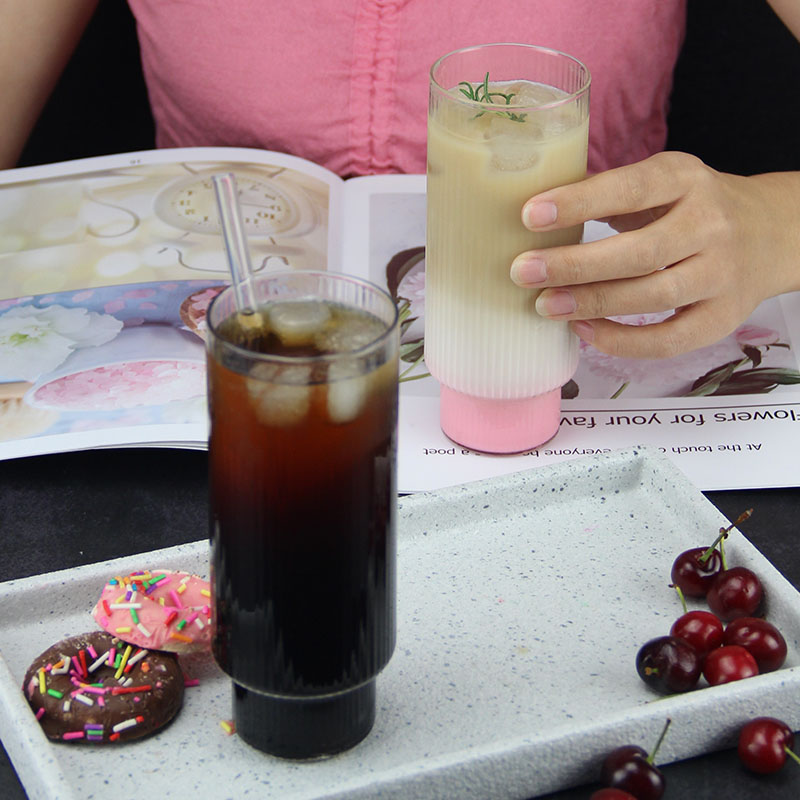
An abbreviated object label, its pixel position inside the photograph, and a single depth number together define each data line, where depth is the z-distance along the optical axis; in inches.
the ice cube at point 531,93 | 29.2
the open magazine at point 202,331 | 31.6
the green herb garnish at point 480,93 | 29.1
